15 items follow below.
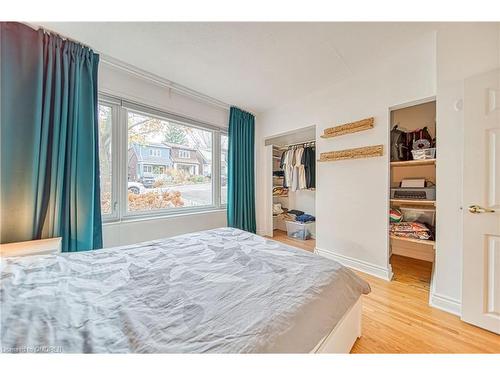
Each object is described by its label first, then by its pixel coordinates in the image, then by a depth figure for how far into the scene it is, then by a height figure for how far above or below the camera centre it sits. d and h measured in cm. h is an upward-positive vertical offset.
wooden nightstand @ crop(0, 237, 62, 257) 139 -46
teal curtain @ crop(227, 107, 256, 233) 332 +25
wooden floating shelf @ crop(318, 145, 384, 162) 217 +39
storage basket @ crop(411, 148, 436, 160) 198 +32
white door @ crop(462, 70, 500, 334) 133 -13
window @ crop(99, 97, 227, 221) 224 +31
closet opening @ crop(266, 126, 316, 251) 342 -5
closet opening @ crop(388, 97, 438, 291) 207 -6
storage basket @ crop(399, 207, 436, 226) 224 -36
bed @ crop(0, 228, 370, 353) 62 -48
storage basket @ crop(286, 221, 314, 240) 362 -86
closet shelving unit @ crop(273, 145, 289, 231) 414 +0
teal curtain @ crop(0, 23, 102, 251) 156 +41
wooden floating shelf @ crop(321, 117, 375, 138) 223 +70
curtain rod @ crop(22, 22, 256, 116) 188 +133
